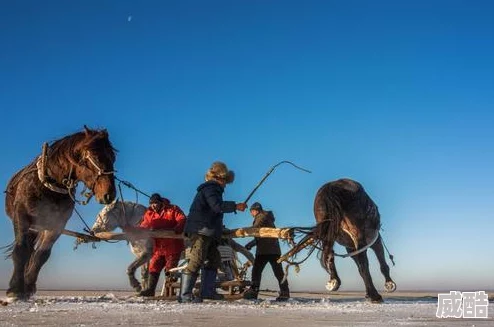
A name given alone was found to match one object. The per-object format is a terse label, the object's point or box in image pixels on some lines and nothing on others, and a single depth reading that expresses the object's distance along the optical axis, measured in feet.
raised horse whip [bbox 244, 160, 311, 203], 28.11
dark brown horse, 29.71
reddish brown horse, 25.30
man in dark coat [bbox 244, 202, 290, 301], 34.09
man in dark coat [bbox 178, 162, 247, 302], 25.32
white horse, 38.93
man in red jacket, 34.06
